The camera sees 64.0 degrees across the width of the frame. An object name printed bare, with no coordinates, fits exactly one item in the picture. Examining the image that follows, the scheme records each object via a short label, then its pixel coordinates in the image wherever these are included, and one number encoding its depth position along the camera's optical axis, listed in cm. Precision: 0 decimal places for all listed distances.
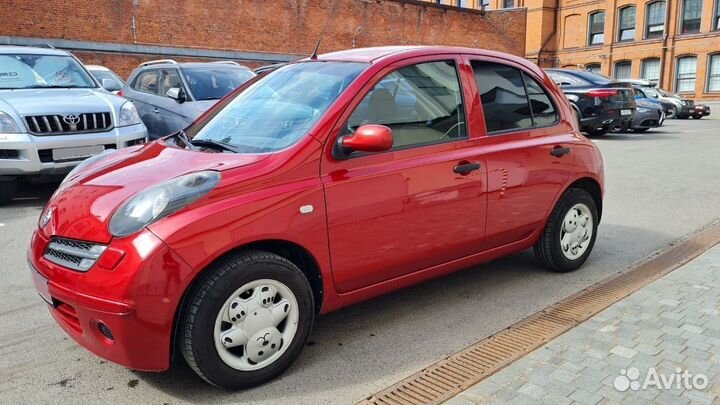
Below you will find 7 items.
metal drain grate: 295
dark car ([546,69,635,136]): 1452
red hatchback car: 271
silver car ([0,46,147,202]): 671
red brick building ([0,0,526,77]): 2130
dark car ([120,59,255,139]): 893
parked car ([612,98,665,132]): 1759
